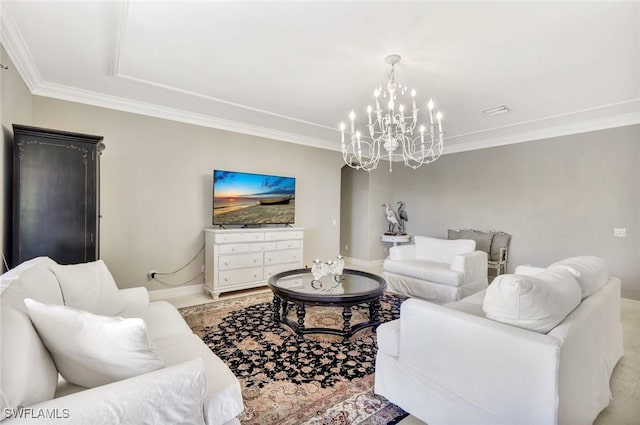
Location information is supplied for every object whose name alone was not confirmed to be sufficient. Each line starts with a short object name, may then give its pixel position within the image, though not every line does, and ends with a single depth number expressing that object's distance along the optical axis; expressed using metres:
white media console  4.09
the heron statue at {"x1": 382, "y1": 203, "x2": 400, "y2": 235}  6.58
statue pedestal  6.34
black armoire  2.52
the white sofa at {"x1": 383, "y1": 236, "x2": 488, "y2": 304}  3.66
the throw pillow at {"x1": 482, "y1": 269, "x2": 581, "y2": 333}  1.43
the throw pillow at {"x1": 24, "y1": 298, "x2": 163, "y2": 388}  1.12
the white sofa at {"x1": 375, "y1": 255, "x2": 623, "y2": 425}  1.31
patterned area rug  1.81
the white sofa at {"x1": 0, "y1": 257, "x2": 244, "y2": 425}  0.91
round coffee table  2.63
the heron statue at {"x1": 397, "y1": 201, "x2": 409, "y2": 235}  6.71
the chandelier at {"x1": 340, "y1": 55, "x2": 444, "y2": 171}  2.76
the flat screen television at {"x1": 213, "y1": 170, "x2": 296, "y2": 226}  4.40
